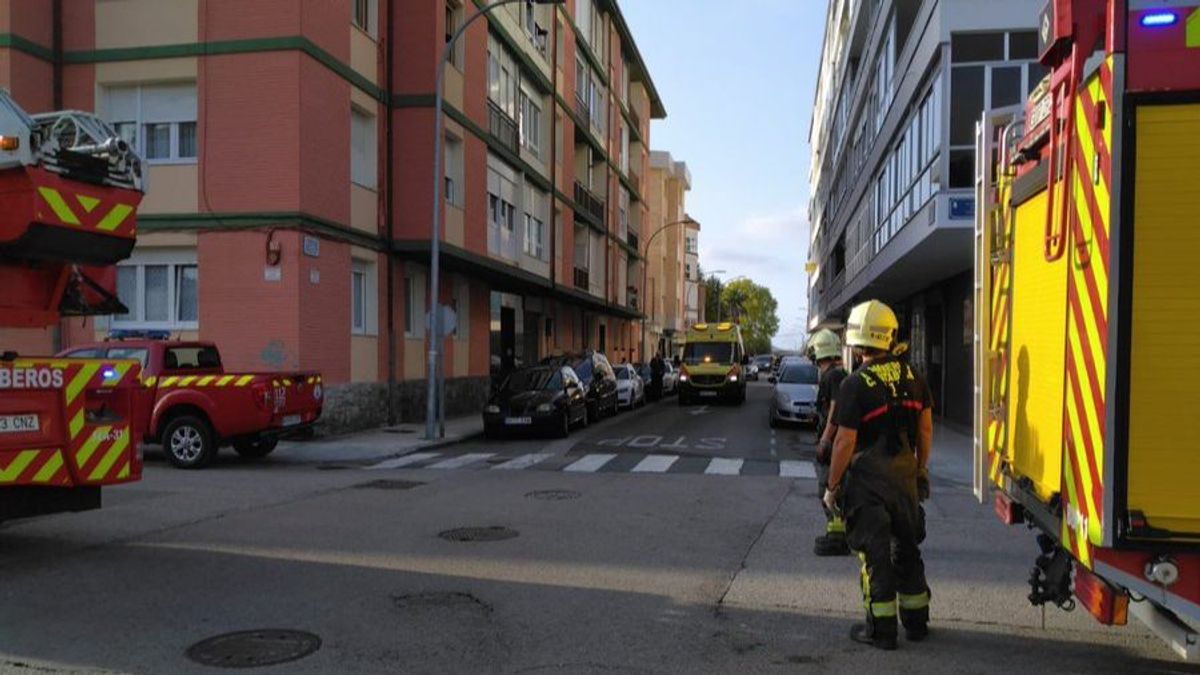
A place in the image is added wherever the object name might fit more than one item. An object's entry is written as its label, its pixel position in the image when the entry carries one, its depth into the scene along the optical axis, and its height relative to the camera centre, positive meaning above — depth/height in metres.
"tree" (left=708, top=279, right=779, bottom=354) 125.79 +3.69
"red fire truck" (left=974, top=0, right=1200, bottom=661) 3.49 +0.12
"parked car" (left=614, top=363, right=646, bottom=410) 27.93 -1.62
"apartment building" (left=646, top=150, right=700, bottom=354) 67.62 +6.29
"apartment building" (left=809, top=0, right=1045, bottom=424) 16.39 +4.29
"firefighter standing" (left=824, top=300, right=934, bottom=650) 5.19 -0.86
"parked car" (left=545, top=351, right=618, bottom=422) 22.69 -1.16
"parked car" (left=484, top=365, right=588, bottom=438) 18.39 -1.40
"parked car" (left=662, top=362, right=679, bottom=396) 38.00 -1.85
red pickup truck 13.16 -1.00
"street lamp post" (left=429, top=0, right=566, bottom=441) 17.92 +0.95
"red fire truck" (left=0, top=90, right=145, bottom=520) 6.40 +0.32
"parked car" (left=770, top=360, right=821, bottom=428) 20.95 -1.39
